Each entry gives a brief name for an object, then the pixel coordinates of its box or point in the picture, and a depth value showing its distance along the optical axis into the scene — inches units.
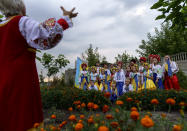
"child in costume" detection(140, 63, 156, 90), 333.7
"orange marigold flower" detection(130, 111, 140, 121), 53.2
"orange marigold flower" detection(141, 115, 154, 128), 44.1
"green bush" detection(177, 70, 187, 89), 453.0
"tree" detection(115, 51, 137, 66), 978.3
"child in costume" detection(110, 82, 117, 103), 382.5
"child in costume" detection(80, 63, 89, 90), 448.1
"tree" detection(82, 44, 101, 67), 949.6
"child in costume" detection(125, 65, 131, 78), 380.1
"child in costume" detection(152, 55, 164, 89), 333.4
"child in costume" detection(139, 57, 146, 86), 347.9
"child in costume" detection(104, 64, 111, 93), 428.1
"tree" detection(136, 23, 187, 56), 986.1
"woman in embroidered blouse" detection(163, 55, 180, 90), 331.6
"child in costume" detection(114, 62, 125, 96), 375.6
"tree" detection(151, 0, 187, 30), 142.6
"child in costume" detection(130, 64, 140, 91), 355.6
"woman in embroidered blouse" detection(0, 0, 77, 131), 67.7
